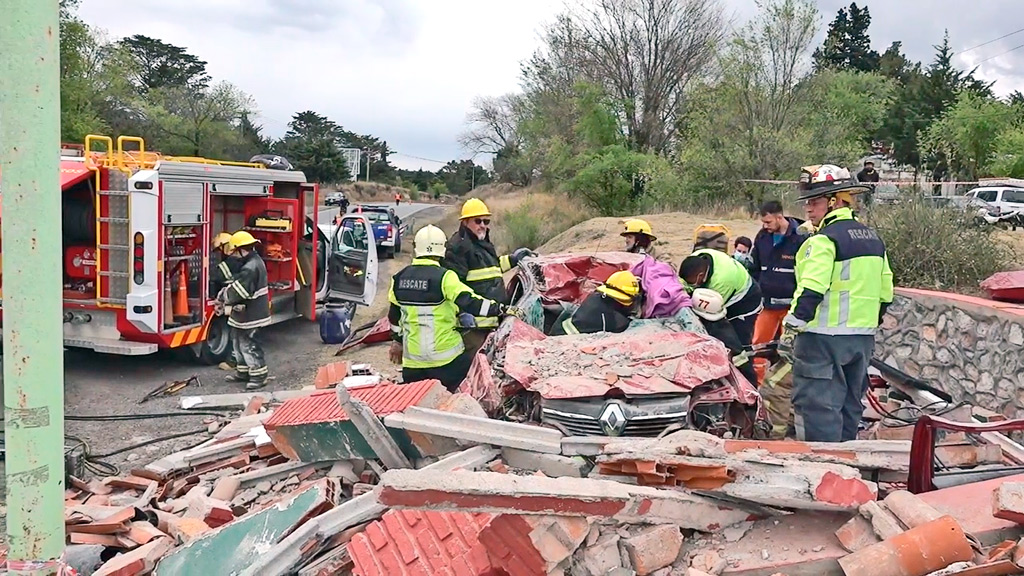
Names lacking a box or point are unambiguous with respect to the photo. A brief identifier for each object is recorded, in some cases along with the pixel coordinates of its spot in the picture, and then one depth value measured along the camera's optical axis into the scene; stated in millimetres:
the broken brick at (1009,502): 2592
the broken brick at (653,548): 2861
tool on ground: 7750
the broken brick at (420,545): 3197
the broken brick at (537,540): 2750
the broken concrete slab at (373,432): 3996
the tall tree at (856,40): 55744
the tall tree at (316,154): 48094
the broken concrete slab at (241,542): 3561
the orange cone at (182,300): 8406
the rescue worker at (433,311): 5570
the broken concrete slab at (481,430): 3775
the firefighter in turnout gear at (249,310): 8125
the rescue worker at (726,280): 5754
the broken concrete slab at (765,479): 2971
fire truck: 7590
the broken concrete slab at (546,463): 3605
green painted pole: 2539
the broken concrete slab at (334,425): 4254
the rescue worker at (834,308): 4422
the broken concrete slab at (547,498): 2650
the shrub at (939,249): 7793
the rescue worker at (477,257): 6570
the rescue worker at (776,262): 6664
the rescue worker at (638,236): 7348
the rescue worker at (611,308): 5285
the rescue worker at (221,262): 8700
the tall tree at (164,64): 49500
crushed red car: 4078
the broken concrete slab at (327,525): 3375
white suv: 21781
